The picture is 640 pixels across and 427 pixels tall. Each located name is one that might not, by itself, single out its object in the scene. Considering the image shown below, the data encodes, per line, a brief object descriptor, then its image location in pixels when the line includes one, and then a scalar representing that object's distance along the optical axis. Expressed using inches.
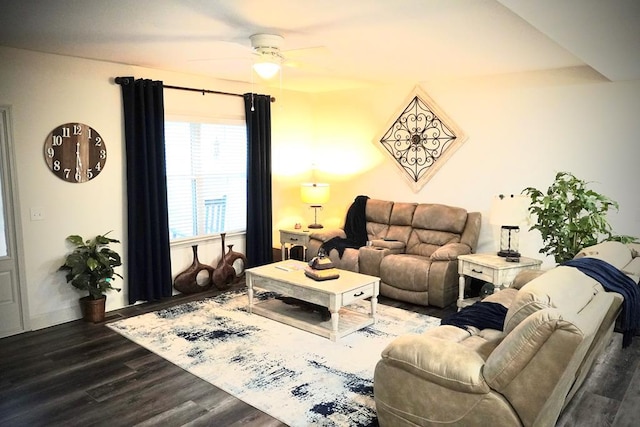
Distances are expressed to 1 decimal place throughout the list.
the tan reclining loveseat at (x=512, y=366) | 80.4
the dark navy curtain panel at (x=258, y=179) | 240.7
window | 216.8
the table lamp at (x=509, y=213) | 179.0
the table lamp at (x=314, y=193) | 253.1
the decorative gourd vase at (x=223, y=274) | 224.1
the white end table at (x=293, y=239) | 243.1
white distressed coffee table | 162.1
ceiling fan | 139.0
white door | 163.8
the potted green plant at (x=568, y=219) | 159.2
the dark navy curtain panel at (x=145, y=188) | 194.4
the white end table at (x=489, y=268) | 177.3
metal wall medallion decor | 226.2
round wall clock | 174.6
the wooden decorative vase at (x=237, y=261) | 231.5
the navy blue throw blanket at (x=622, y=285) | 112.7
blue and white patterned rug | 121.2
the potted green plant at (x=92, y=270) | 175.6
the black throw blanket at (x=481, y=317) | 126.1
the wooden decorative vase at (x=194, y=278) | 215.0
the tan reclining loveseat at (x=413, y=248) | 197.9
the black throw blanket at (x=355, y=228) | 233.3
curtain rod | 189.0
